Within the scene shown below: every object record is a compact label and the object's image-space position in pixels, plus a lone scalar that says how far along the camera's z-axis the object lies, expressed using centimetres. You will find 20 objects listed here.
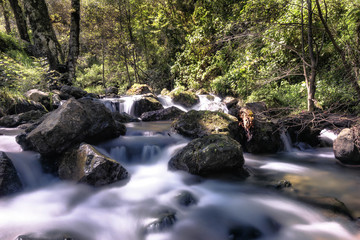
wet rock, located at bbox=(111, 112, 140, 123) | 785
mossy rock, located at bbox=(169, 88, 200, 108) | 1128
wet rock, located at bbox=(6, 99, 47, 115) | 721
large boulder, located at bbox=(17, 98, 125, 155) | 357
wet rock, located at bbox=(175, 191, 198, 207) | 297
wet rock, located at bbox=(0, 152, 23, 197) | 295
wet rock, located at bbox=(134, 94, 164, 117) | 1001
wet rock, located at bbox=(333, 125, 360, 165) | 402
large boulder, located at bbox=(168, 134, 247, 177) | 354
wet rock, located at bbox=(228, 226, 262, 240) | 235
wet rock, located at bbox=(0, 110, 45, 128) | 612
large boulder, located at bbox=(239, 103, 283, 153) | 506
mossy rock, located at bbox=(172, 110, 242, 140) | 490
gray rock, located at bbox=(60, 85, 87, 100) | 983
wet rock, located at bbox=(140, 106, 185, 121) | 862
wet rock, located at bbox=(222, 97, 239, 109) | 974
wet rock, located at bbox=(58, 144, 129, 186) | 322
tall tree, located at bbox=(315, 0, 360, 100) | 318
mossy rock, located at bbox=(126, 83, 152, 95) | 1352
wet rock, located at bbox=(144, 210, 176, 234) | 241
